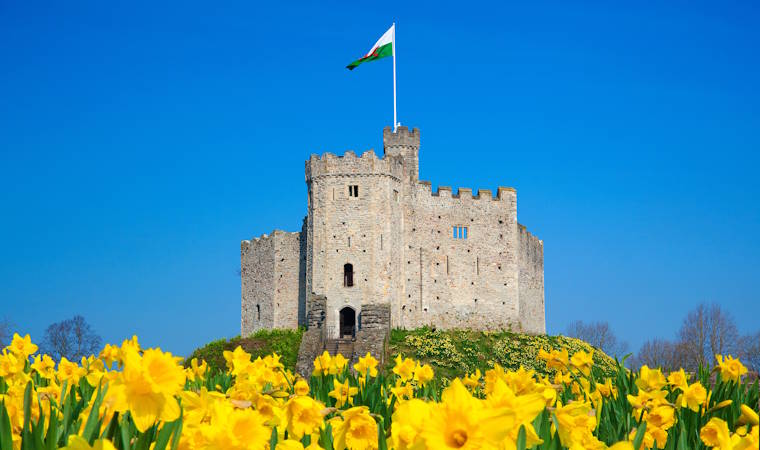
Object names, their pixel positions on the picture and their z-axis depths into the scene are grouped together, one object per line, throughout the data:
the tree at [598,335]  63.19
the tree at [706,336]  48.97
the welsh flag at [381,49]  45.78
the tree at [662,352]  49.31
